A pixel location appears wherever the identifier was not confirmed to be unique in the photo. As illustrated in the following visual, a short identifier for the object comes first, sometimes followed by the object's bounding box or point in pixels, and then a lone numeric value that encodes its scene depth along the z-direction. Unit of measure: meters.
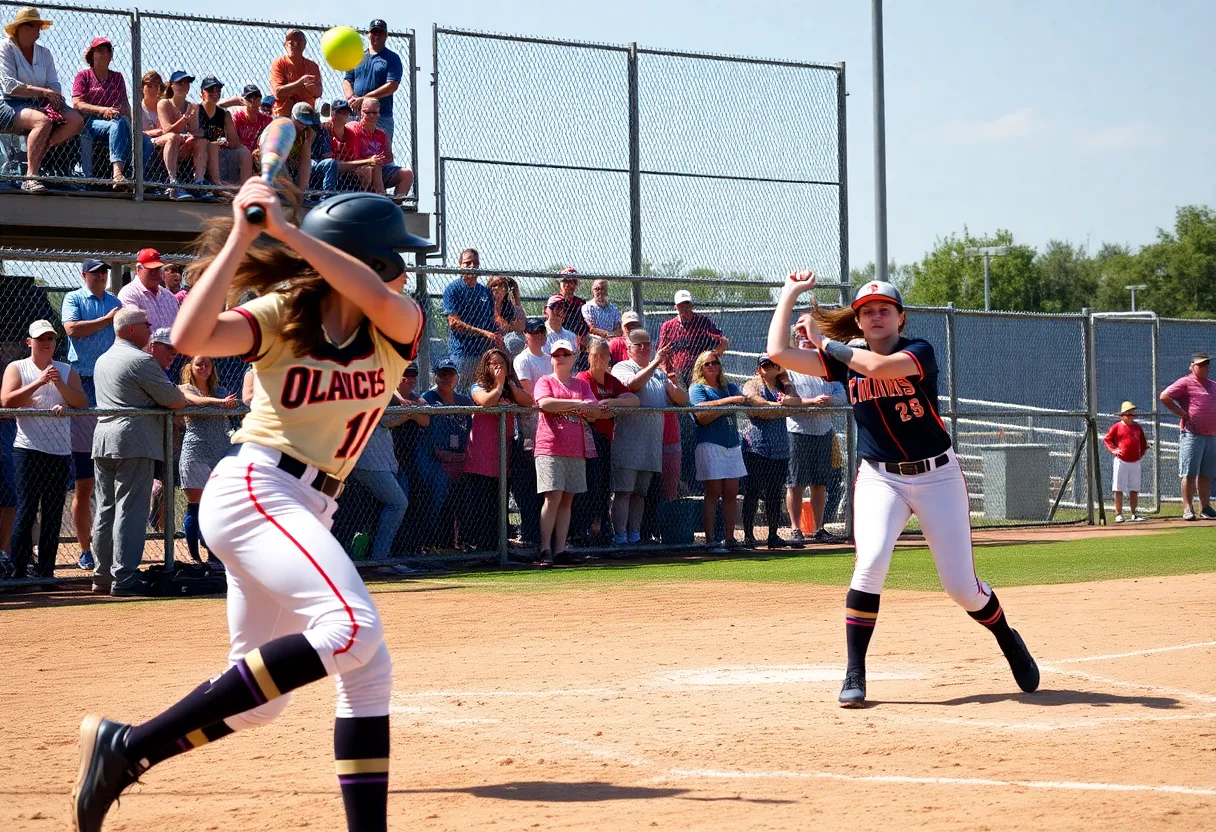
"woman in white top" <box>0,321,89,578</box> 11.35
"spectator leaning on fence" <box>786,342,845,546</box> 15.34
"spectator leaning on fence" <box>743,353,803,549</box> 15.14
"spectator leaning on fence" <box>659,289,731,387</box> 15.10
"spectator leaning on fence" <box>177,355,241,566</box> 11.93
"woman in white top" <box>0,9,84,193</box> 13.32
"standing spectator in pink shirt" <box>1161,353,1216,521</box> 19.53
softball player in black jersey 6.55
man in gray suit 11.23
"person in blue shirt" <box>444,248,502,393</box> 14.02
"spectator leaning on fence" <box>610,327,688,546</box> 14.17
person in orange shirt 14.70
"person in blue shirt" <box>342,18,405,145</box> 15.09
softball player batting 3.82
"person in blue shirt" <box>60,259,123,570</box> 12.04
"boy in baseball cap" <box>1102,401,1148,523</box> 19.06
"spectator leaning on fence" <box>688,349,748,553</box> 14.66
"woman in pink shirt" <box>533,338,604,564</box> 13.47
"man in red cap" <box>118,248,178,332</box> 12.32
